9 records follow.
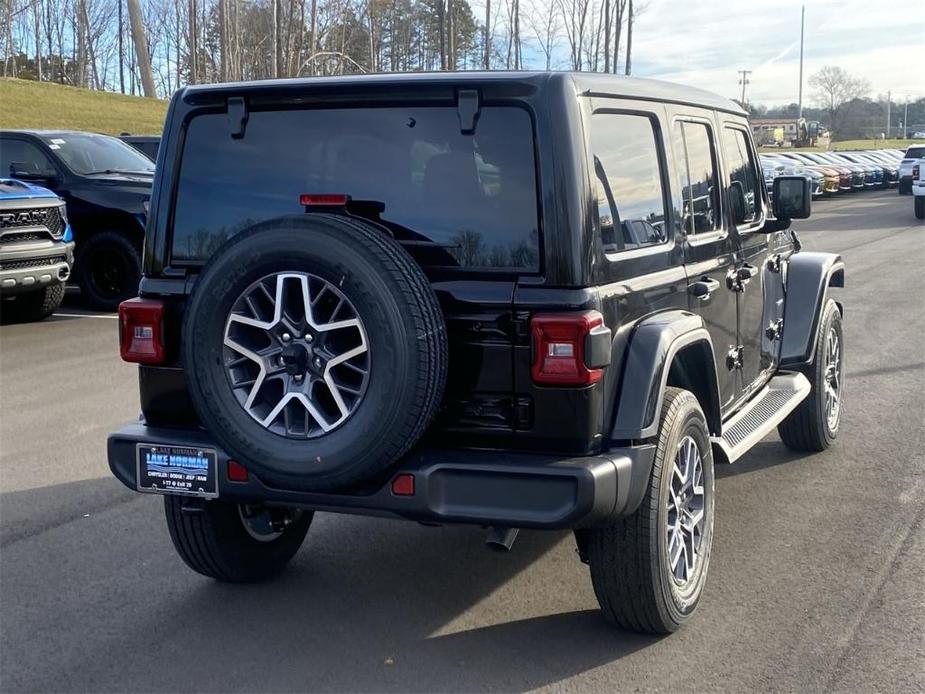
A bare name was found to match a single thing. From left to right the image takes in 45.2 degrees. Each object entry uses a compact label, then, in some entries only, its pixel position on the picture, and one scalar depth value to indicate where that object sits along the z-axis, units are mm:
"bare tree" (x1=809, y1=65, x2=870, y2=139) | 127562
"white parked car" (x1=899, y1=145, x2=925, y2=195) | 35250
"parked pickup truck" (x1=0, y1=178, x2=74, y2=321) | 10969
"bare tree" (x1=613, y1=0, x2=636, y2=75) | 49719
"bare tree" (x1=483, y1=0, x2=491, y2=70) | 46750
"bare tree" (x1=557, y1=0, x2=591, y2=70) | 51750
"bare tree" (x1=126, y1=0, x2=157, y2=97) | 41406
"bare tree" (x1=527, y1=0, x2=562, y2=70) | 52375
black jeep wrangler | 3508
